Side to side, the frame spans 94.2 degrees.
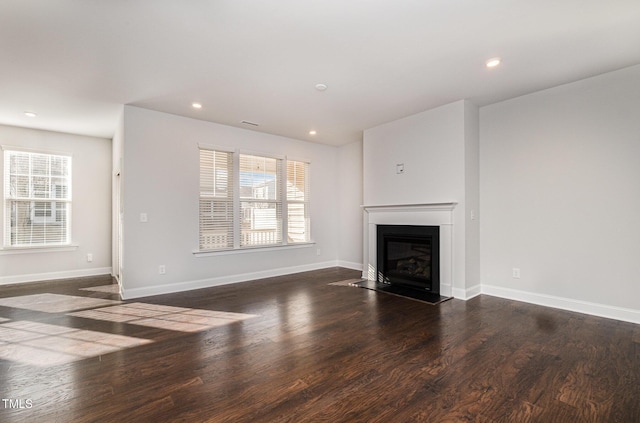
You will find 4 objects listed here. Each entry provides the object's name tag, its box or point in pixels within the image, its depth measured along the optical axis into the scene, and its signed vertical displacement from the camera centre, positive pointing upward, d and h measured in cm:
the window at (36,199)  499 +25
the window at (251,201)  484 +22
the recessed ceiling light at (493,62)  290 +150
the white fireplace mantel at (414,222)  404 -14
